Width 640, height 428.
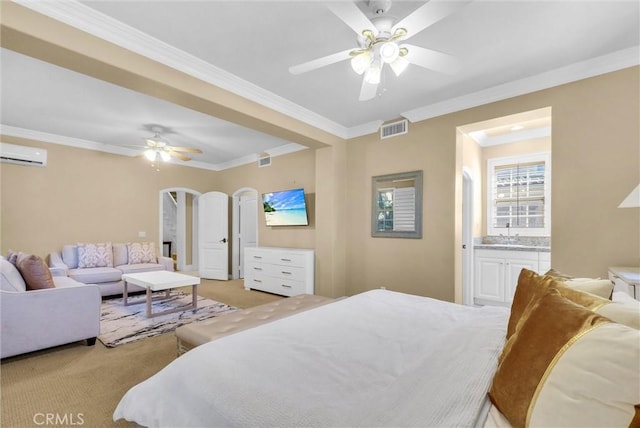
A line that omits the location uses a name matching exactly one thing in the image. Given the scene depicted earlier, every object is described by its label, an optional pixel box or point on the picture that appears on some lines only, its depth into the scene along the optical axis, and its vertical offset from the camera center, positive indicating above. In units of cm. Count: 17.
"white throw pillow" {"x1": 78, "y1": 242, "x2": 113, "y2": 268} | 480 -75
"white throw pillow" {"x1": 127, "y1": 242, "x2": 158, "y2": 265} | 529 -78
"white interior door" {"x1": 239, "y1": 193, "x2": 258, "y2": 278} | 646 -24
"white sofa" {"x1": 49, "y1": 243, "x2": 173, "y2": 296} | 433 -95
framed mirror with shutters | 380 +9
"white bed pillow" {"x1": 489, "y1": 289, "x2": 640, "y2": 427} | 62 -40
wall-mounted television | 503 +7
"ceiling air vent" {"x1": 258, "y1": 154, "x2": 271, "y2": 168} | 581 +107
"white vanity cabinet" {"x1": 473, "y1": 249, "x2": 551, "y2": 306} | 373 -82
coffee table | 352 -91
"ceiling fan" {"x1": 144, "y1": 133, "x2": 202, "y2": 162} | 455 +102
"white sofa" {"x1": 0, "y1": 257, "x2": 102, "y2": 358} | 242 -94
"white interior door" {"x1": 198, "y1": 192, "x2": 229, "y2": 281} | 632 -54
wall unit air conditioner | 420 +88
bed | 68 -60
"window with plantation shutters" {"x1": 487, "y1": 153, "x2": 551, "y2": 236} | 430 +26
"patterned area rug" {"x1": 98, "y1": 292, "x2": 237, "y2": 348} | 304 -134
